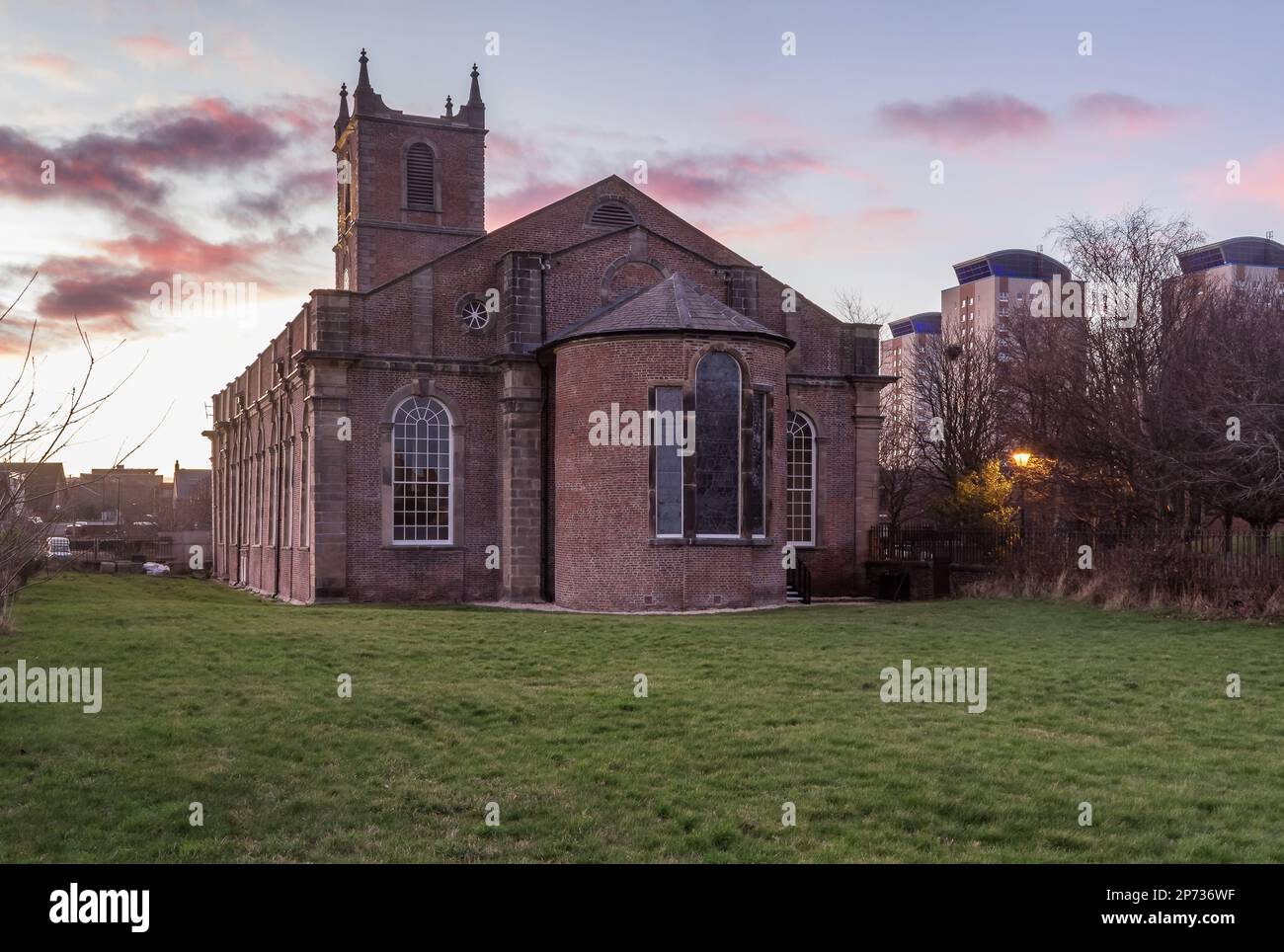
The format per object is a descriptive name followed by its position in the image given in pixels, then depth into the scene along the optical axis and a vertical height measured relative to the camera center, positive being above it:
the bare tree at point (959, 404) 51.53 +5.03
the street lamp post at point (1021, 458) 34.66 +1.66
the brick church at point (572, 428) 25.80 +2.17
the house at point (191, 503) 105.94 +1.27
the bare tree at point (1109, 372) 36.78 +4.80
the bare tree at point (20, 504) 7.37 +0.08
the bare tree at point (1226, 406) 25.19 +2.57
